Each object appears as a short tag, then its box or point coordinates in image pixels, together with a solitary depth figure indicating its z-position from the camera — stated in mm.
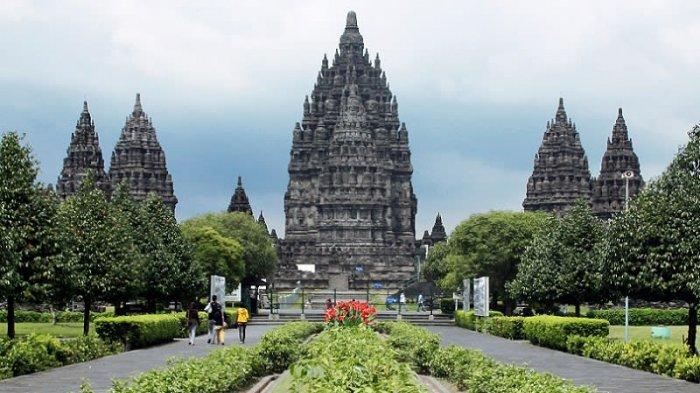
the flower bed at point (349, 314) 46062
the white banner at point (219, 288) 63531
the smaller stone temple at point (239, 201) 176750
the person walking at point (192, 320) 47625
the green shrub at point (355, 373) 15359
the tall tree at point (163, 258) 62500
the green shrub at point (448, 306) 104438
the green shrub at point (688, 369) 29469
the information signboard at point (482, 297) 64500
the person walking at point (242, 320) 50406
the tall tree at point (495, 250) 90812
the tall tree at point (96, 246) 50156
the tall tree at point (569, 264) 56031
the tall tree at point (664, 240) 38062
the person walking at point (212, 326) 48094
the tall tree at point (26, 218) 44219
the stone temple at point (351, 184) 177000
